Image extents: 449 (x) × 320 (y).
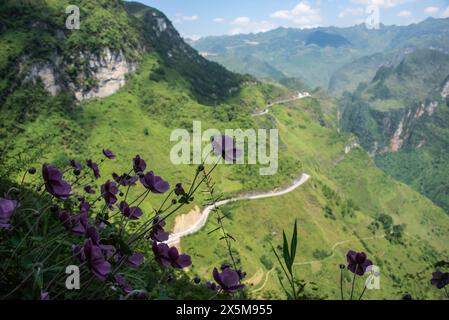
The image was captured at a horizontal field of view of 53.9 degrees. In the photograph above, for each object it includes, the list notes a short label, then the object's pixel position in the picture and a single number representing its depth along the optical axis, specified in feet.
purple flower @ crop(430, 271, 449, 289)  8.47
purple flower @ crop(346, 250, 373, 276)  8.54
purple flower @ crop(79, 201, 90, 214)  10.36
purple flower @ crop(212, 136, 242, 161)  8.35
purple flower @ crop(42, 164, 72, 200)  7.57
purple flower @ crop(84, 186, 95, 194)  11.53
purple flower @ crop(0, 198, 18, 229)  6.35
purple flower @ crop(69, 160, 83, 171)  11.36
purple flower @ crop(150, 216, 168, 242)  9.11
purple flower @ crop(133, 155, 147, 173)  10.13
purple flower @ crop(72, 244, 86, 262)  6.78
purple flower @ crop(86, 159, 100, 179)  11.25
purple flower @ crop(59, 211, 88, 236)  8.32
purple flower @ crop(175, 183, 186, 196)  8.74
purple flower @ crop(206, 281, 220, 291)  9.95
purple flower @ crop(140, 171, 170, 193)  8.92
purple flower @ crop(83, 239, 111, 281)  6.59
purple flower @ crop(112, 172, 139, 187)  10.50
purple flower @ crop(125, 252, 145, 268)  8.41
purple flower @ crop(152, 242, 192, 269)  8.11
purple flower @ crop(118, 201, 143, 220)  9.97
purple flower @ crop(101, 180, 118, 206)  9.56
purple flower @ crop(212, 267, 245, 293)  7.30
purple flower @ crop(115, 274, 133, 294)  8.00
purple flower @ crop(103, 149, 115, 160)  11.39
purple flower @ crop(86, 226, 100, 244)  7.46
